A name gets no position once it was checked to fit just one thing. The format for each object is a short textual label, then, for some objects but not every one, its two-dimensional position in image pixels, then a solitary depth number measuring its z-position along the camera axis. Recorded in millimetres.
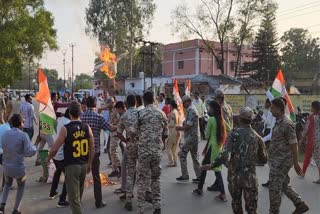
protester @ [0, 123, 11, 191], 4955
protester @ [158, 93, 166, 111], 10101
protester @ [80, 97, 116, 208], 4720
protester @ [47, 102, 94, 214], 3708
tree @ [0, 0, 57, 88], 17823
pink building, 38534
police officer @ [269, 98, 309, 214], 3847
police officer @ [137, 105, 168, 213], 4376
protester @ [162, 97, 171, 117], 9437
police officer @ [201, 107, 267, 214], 3409
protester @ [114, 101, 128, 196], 5182
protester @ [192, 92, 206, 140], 11080
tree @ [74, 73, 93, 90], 70341
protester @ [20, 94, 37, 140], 7953
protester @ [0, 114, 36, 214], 4241
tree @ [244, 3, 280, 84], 37432
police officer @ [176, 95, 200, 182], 5624
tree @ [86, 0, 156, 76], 30885
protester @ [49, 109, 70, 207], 5090
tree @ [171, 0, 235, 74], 31061
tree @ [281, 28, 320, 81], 56523
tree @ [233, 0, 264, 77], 30444
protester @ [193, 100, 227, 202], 5032
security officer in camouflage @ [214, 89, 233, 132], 5500
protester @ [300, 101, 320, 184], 6051
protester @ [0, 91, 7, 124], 10328
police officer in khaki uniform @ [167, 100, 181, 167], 7429
